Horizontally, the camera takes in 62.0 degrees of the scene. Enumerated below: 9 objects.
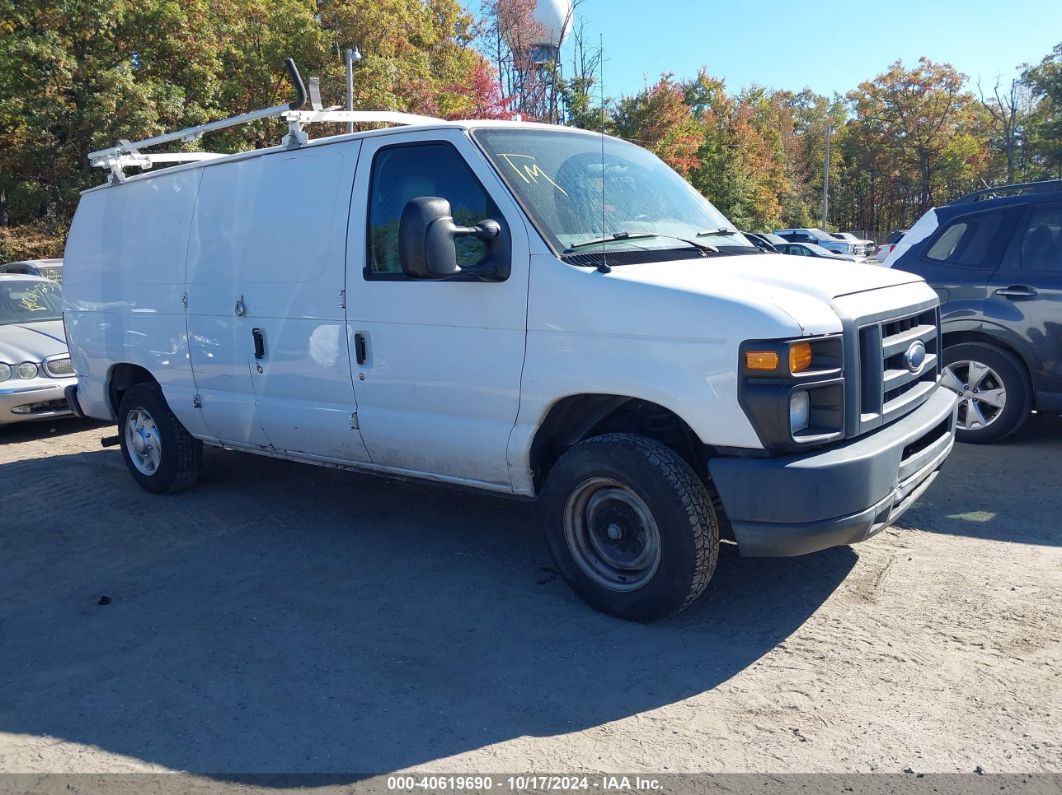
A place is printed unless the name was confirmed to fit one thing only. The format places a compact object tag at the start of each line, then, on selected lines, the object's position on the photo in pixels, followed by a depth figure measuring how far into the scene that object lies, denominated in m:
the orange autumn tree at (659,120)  27.80
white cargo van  3.60
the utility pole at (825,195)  53.50
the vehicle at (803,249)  21.93
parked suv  6.55
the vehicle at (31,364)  8.66
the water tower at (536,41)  25.89
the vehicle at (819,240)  33.86
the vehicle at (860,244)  37.10
